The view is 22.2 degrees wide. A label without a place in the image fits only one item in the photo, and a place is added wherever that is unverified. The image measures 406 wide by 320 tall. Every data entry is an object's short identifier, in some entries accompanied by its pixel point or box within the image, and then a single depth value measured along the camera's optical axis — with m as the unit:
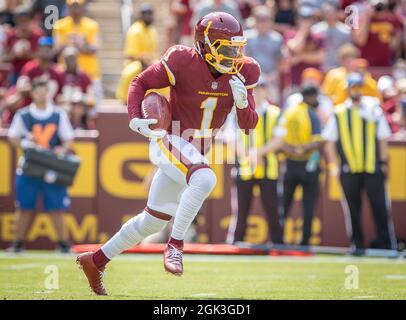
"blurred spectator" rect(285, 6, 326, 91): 14.12
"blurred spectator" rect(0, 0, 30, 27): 14.94
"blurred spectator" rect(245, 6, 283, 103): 13.67
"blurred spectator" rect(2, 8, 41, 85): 13.84
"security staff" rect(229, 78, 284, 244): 12.16
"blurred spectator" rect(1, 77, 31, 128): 12.92
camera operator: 11.88
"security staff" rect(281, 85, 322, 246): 12.16
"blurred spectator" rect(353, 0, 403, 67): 14.80
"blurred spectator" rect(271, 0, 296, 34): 15.56
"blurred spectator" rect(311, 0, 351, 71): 14.26
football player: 7.18
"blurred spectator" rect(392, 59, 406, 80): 14.38
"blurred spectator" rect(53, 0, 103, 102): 14.02
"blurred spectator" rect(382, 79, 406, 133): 13.46
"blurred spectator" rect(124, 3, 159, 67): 14.15
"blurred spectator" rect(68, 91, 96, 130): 13.09
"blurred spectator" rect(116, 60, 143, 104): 13.19
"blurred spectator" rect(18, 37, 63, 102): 12.98
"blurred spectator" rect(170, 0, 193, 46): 14.75
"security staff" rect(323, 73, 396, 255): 11.81
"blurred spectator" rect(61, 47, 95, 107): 13.25
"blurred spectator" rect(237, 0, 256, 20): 15.66
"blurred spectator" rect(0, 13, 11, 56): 14.20
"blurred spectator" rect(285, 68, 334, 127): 13.17
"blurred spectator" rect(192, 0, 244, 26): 13.74
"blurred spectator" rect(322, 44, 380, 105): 13.34
